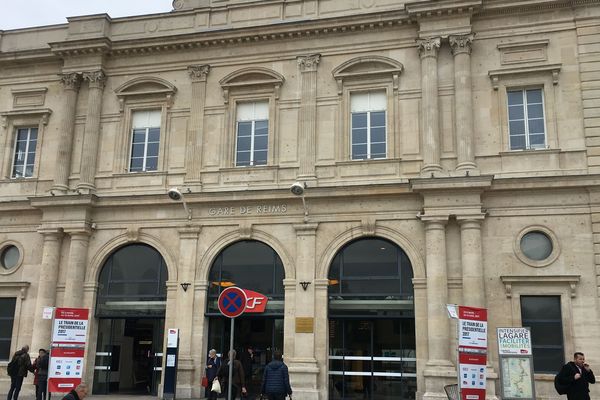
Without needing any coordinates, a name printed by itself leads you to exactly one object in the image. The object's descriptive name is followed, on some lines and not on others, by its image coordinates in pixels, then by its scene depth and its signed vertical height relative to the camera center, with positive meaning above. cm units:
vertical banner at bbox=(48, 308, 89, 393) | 1483 -2
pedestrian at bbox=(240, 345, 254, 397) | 1958 -34
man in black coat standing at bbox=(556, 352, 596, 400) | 1184 -38
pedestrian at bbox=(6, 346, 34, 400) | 1812 -62
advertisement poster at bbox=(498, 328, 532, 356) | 1424 +35
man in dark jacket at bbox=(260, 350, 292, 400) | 1314 -57
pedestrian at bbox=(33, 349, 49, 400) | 1794 -72
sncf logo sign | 1966 +149
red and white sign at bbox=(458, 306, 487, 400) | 1326 +9
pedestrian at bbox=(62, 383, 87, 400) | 831 -58
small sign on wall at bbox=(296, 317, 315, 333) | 1921 +82
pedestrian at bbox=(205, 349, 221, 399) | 1753 -48
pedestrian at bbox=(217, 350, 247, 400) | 1627 -58
